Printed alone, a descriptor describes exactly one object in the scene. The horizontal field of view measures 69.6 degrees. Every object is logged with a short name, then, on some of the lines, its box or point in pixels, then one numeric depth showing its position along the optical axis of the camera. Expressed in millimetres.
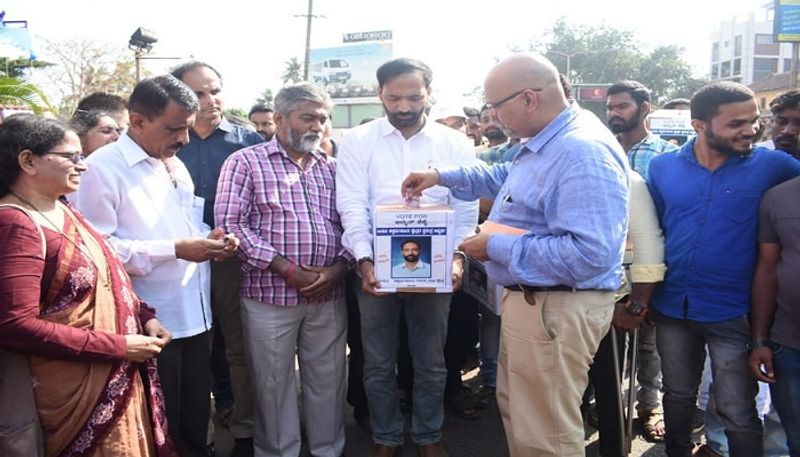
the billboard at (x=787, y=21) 17547
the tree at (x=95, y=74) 22641
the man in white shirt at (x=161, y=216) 2502
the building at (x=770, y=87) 35344
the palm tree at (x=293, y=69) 63156
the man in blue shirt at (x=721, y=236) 2609
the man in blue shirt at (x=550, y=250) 2078
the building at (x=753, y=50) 56781
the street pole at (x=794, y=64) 15608
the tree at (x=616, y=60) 48562
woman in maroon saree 1852
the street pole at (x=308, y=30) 21944
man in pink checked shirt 2896
